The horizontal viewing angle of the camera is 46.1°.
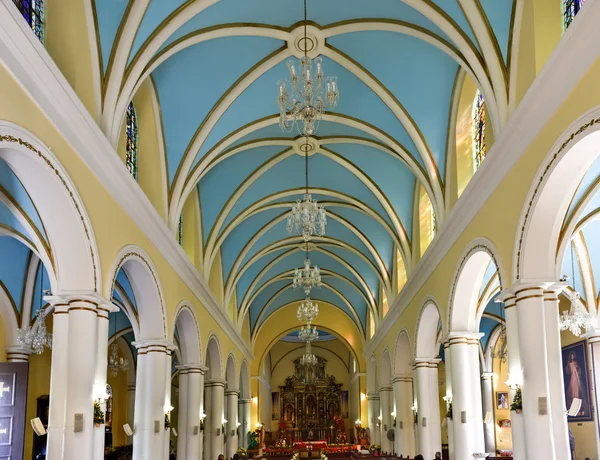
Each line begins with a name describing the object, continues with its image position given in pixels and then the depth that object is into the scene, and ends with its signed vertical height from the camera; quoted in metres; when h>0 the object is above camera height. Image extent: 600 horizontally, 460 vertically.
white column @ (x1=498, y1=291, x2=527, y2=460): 10.93 +0.61
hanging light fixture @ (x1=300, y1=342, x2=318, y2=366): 31.05 +2.08
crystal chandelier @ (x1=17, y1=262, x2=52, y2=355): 15.69 +1.69
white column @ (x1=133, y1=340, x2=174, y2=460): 14.42 +0.23
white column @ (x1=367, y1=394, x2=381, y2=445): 31.37 -0.42
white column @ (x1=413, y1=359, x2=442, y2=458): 18.75 -0.08
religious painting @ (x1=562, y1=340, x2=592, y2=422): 19.39 +0.66
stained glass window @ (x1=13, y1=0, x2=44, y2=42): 9.43 +5.32
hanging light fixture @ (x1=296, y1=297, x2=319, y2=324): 22.27 +2.97
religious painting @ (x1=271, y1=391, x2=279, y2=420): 44.50 +0.14
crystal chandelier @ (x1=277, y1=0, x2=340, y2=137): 10.07 +4.37
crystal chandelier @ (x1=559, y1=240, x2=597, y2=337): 15.64 +1.82
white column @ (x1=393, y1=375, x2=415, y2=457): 23.00 -0.39
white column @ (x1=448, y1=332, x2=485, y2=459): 14.53 +0.18
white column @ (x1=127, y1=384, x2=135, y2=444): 28.31 +0.33
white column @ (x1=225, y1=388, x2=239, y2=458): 27.50 -0.60
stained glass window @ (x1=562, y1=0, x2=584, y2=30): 9.60 +5.24
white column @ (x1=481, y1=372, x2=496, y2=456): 27.94 -0.01
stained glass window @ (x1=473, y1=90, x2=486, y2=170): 13.83 +5.29
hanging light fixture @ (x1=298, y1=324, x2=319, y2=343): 26.17 +2.66
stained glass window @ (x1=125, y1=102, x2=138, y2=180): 13.88 +5.25
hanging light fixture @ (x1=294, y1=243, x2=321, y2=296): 18.02 +3.24
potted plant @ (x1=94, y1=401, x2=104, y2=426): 10.56 -0.06
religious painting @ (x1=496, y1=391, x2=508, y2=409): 28.69 +0.09
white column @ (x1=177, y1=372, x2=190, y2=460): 18.78 -0.15
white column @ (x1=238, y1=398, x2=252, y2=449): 34.16 -0.57
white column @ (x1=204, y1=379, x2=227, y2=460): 23.31 -0.36
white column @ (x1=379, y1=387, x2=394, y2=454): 27.28 -0.23
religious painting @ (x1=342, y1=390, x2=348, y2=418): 43.98 +0.14
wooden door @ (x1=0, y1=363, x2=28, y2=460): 10.29 +0.07
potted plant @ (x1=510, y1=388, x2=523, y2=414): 10.90 +0.00
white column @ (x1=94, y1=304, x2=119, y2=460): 10.66 +0.61
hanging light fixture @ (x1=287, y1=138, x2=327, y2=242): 13.72 +3.65
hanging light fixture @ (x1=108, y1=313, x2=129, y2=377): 22.31 +1.49
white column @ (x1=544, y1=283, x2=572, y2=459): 10.12 +0.42
